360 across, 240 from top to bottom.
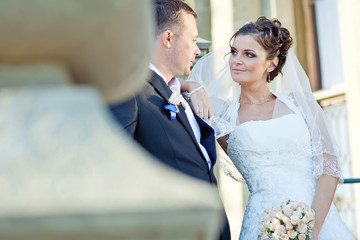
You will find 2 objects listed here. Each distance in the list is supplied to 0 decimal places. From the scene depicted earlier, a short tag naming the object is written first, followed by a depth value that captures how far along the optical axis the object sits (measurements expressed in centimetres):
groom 278
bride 385
